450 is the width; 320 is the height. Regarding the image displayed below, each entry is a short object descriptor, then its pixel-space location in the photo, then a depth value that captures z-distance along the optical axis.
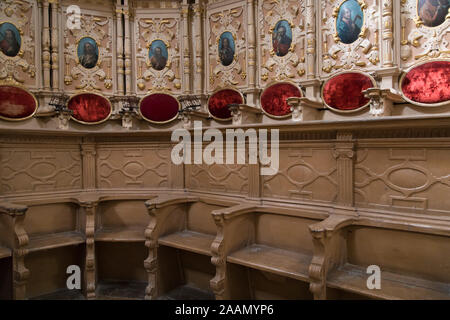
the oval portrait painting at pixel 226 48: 4.94
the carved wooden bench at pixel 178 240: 3.65
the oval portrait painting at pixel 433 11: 3.42
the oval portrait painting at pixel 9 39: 4.52
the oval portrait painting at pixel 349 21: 3.91
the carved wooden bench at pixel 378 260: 2.40
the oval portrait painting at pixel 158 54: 5.29
